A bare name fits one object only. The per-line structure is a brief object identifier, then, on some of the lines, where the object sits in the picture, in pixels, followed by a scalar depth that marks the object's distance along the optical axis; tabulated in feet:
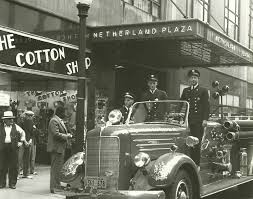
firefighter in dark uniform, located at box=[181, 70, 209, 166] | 29.66
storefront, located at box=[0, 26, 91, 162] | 40.14
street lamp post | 29.55
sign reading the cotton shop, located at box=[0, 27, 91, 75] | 39.42
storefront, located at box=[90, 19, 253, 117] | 44.39
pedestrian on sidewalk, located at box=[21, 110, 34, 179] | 39.14
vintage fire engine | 23.54
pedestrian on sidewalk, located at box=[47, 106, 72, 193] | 32.76
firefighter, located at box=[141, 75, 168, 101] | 30.99
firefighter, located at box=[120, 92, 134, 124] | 31.15
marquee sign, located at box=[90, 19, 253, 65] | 42.88
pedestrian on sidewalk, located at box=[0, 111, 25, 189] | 34.35
